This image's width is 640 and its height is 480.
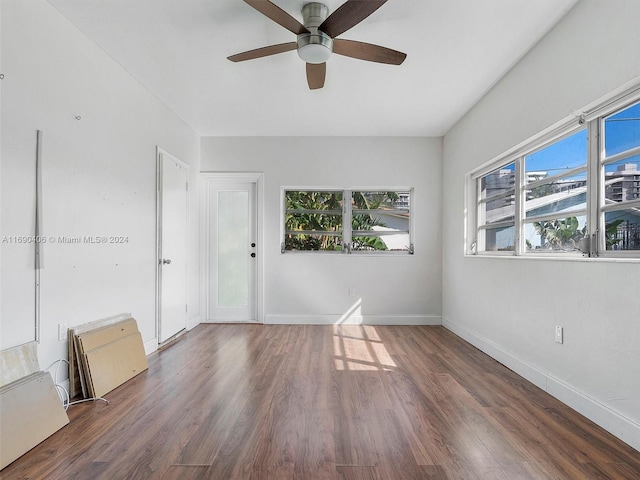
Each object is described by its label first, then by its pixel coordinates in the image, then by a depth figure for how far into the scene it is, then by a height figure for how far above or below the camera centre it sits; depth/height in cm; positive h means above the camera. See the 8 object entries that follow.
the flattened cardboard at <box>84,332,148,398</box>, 245 -99
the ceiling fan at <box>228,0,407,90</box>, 194 +134
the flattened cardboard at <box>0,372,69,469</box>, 171 -98
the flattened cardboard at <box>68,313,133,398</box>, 240 -93
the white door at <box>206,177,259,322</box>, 485 -15
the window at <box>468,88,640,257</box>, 197 +37
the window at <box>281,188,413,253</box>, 489 +29
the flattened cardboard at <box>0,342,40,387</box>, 186 -72
